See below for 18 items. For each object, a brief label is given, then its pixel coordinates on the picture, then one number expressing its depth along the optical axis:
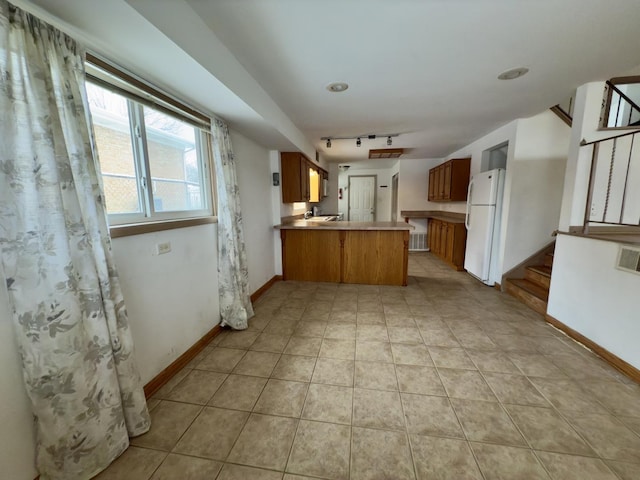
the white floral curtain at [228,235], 2.25
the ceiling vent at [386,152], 4.97
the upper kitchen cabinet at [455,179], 4.56
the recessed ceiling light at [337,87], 2.23
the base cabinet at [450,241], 4.38
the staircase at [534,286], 2.78
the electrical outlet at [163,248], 1.70
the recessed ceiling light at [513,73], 1.97
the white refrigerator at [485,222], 3.41
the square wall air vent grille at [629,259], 1.74
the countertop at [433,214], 5.00
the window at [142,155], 1.41
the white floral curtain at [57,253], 0.94
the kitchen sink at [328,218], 5.36
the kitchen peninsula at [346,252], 3.61
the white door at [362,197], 7.76
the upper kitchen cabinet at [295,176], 3.84
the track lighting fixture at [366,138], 3.92
